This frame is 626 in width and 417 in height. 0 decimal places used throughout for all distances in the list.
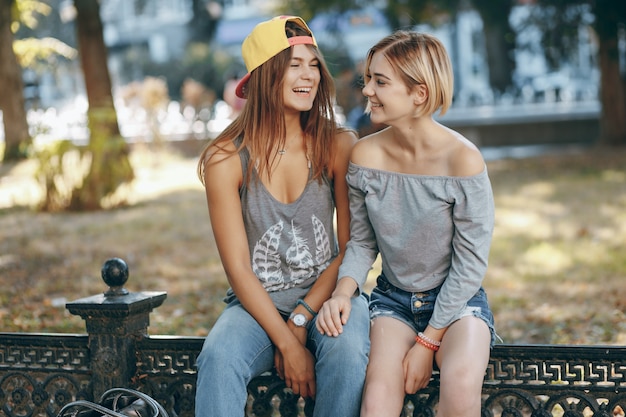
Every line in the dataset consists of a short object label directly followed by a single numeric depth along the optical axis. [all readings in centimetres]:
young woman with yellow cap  298
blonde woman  288
